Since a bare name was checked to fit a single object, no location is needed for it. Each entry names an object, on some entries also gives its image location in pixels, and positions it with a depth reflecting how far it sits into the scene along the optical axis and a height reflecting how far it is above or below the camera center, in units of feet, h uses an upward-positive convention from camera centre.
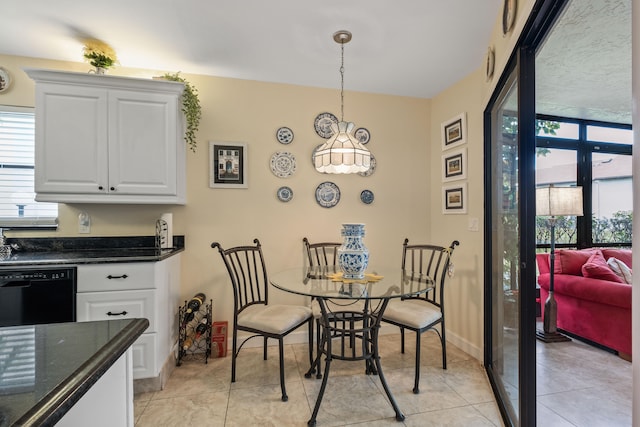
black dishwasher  6.16 -1.61
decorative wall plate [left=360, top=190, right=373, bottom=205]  10.53 +0.60
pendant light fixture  7.04 +1.42
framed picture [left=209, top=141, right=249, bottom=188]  9.43 +1.55
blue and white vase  7.00 -0.82
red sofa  8.82 -2.57
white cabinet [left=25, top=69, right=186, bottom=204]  7.42 +1.92
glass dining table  6.02 -1.52
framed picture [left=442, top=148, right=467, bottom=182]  9.40 +1.57
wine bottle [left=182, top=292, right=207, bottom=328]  8.52 -2.56
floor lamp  9.81 +0.13
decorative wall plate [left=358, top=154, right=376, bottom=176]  10.59 +1.60
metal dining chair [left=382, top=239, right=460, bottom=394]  7.21 -2.45
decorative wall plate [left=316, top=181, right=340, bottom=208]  10.19 +0.69
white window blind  8.25 +1.22
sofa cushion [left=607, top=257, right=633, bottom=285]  9.59 -1.73
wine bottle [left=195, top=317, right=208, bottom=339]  8.70 -3.18
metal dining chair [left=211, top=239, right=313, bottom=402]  6.99 -2.44
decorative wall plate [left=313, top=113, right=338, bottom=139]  10.20 +2.99
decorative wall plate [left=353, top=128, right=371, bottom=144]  10.54 +2.72
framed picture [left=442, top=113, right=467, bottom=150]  9.40 +2.61
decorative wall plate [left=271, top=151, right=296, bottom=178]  9.86 +1.63
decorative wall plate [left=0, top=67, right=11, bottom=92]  8.19 +3.60
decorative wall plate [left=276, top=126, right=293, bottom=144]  9.90 +2.56
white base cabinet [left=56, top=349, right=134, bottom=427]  1.98 -1.31
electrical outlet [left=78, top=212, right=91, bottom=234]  8.57 -0.17
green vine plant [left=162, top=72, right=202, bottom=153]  8.25 +2.95
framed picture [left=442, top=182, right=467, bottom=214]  9.40 +0.50
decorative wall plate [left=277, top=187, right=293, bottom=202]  9.87 +0.67
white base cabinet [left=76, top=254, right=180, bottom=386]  6.66 -1.83
